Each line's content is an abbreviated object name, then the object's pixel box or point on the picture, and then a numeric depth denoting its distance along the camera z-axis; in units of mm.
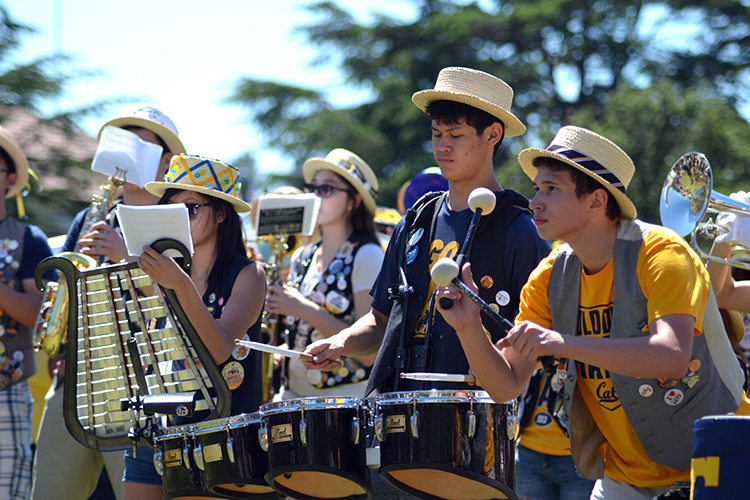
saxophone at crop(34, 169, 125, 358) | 9234
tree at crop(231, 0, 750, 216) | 49250
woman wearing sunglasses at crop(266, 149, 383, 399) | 9984
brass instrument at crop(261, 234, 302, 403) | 11266
